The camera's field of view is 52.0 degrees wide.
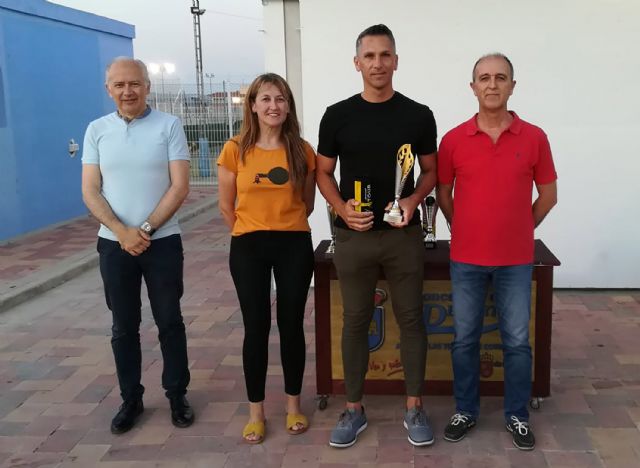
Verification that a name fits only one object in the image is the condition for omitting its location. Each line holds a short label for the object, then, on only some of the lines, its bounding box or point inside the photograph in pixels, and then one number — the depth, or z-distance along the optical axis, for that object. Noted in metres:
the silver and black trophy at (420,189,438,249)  3.47
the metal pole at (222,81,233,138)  13.25
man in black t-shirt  2.82
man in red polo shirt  2.83
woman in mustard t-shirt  2.92
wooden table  3.38
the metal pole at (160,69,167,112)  13.65
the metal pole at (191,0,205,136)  23.72
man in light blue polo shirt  3.04
